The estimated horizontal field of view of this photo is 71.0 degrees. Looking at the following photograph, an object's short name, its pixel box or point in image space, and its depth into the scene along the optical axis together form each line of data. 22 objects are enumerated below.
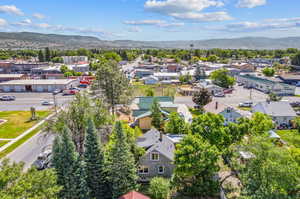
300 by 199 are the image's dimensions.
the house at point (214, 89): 66.62
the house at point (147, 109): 39.74
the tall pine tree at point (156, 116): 37.50
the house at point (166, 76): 93.30
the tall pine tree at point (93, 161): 19.28
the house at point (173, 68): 116.62
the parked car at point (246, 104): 53.31
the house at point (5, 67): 111.76
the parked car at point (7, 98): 58.26
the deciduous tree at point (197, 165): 19.62
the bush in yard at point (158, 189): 20.52
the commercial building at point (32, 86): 69.62
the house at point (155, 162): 23.97
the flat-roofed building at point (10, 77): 82.31
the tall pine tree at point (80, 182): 18.25
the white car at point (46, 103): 53.21
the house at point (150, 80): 86.68
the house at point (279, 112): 40.25
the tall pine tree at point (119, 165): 19.11
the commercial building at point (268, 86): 66.00
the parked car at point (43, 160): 25.91
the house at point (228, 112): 38.53
